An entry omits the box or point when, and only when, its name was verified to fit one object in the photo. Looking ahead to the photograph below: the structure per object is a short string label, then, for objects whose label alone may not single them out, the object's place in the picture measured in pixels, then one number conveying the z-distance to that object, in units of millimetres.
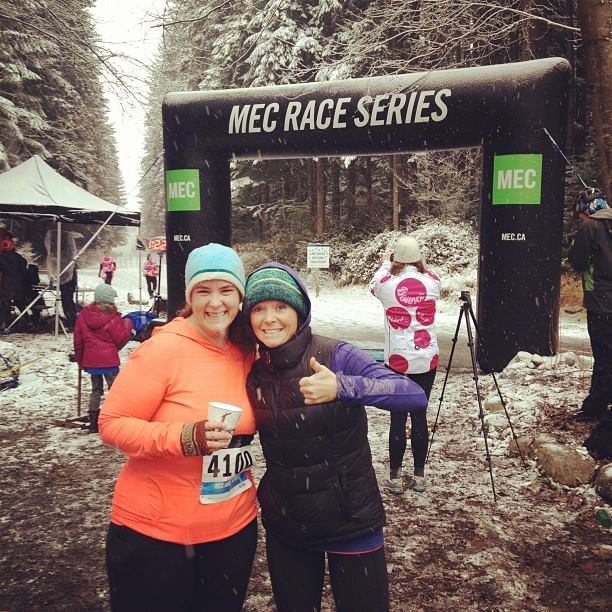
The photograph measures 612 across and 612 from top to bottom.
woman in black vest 1907
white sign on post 17641
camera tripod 4495
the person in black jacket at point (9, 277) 11875
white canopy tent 11047
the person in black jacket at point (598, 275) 5105
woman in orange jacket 1833
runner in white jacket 4383
